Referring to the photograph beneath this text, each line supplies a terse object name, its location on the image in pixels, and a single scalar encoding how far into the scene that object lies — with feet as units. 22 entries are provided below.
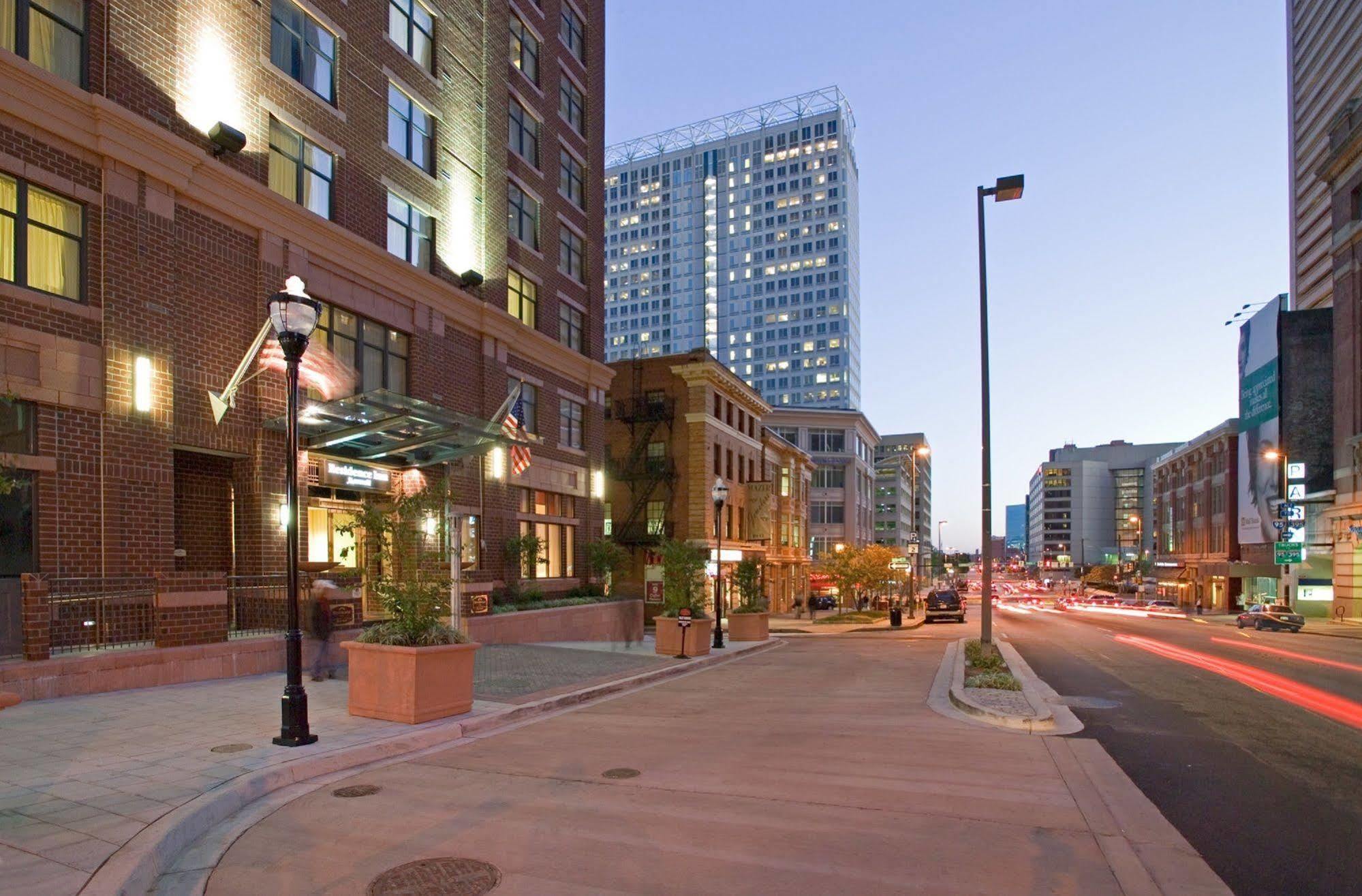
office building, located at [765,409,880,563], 318.45
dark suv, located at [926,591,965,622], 159.02
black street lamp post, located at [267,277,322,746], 30.76
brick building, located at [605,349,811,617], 148.46
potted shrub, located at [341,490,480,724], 35.70
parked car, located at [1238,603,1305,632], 139.85
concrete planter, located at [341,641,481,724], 35.53
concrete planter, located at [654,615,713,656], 69.46
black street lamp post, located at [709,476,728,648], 78.12
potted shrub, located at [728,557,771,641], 88.33
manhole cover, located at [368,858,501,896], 18.12
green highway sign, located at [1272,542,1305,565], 184.55
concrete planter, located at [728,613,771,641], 89.10
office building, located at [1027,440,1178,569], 549.13
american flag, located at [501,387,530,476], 73.60
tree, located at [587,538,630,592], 107.45
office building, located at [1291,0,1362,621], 155.53
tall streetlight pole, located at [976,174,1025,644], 58.39
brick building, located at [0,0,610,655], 46.93
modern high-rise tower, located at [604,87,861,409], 515.50
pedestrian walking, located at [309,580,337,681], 47.44
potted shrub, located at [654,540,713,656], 69.36
